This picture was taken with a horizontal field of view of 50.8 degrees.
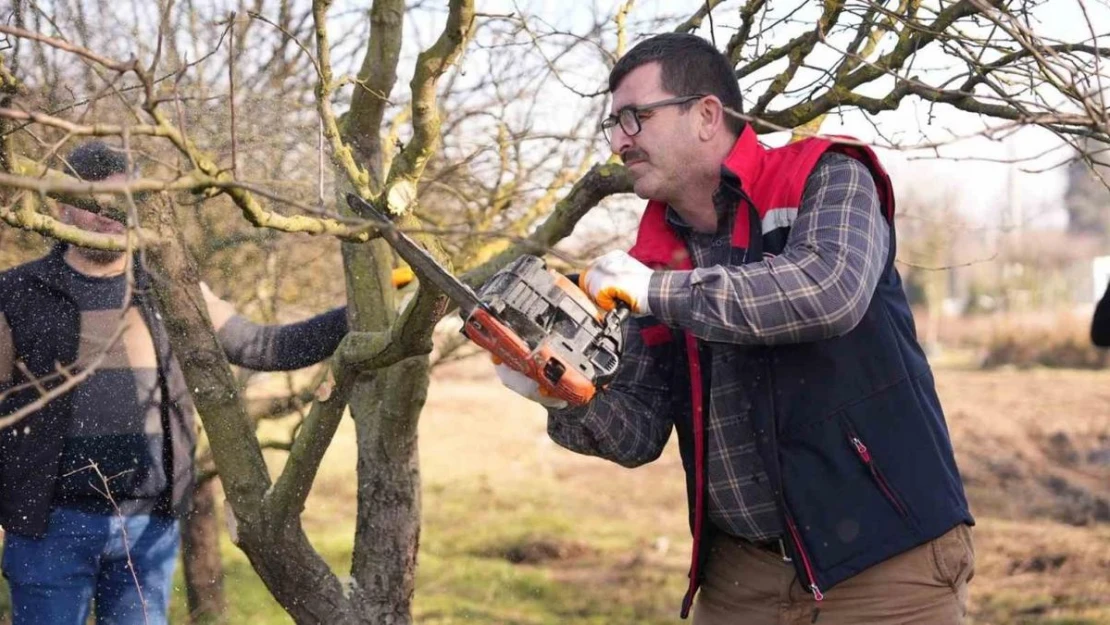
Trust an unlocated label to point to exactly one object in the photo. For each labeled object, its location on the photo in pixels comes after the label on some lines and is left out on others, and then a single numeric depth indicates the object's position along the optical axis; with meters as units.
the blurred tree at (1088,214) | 42.12
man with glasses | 2.35
